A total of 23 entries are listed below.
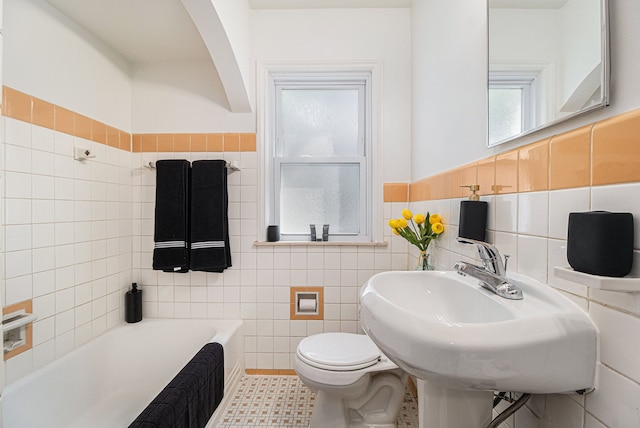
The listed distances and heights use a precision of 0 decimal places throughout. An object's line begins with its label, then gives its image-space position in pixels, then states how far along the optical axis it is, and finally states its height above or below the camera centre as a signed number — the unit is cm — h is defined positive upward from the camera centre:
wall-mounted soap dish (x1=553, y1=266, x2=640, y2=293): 48 -11
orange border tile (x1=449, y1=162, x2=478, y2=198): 111 +13
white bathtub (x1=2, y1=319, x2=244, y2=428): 128 -87
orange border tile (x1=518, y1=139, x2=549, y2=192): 75 +12
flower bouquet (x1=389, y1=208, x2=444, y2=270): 141 -10
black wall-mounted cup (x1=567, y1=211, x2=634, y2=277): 51 -5
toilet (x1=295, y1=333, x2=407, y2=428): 129 -78
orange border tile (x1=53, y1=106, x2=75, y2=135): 145 +44
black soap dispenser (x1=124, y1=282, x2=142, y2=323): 190 -62
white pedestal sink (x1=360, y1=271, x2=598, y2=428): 56 -26
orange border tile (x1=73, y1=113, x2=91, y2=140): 156 +45
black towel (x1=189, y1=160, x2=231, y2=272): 183 -3
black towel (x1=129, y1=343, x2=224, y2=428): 101 -72
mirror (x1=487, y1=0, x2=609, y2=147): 62 +38
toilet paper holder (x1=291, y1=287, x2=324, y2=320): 196 -62
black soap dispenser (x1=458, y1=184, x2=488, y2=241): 100 -2
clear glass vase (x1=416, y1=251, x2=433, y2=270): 149 -26
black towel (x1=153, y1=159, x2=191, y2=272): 184 -7
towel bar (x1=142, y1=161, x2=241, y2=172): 189 +29
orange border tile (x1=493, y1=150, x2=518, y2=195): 86 +12
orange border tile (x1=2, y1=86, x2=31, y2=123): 123 +44
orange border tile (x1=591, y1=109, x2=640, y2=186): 53 +12
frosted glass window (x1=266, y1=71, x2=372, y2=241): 211 +41
